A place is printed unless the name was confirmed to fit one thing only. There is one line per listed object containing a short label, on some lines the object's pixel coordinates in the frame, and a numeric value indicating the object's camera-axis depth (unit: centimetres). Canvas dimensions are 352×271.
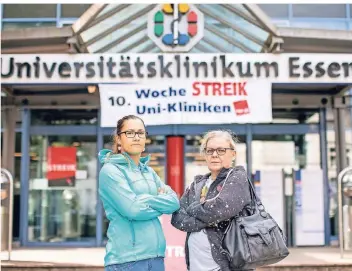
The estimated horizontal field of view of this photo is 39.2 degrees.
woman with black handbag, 245
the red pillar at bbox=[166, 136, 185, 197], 844
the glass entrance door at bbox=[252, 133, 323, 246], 905
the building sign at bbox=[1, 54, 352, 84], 691
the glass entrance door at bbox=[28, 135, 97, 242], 923
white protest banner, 710
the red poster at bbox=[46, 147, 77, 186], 922
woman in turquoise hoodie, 246
